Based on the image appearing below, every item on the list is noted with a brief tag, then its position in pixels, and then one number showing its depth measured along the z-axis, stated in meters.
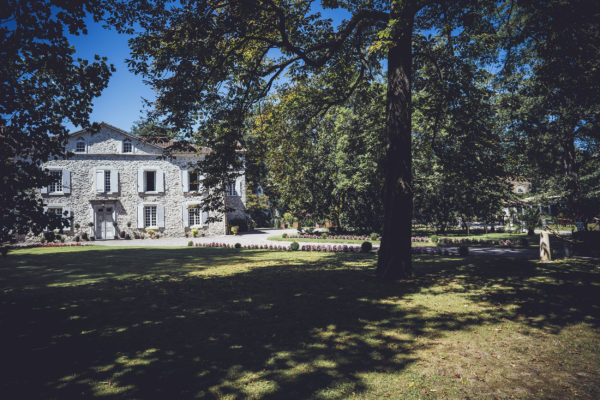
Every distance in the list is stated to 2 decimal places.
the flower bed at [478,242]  15.44
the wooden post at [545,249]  10.62
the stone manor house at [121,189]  26.30
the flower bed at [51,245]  21.11
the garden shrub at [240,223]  32.56
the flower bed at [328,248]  13.83
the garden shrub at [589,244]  11.98
